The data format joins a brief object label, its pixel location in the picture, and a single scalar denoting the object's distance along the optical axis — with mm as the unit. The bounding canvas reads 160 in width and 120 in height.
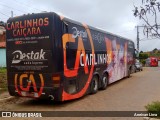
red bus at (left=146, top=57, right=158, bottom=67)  29517
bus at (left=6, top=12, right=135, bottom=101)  5894
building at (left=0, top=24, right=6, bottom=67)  17389
